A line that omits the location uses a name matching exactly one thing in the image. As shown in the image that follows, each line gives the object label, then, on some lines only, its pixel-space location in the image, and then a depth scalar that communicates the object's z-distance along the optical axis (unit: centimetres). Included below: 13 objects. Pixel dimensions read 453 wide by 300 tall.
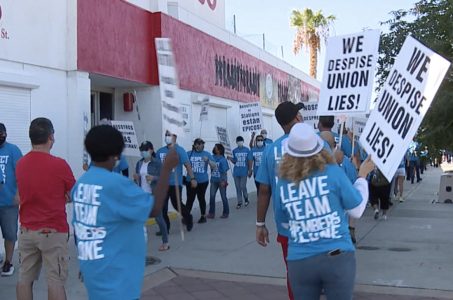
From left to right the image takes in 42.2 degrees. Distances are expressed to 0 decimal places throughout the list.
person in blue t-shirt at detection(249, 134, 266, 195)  1353
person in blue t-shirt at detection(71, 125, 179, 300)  316
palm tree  4060
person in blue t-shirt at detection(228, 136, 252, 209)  1394
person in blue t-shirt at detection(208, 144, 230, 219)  1224
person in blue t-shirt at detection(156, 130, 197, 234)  980
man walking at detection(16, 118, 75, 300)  477
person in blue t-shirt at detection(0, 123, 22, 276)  664
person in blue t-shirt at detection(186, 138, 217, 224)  1146
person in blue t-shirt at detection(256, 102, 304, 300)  443
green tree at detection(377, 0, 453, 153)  1035
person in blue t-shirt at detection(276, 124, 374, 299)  343
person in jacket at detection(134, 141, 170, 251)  939
